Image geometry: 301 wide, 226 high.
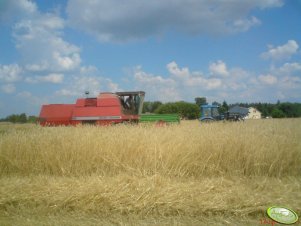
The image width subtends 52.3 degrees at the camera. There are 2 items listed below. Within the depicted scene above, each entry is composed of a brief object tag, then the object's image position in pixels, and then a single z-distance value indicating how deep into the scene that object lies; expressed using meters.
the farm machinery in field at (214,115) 18.74
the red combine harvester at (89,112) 13.63
